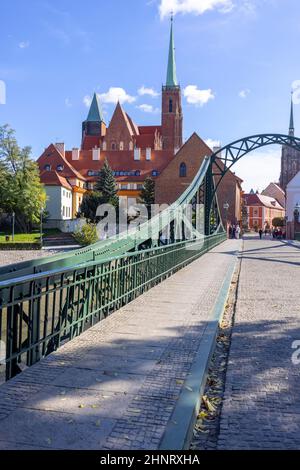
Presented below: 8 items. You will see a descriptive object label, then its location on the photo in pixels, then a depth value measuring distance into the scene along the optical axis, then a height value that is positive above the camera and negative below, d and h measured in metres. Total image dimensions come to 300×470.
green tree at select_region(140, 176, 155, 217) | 63.97 +4.34
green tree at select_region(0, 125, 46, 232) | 58.12 +4.80
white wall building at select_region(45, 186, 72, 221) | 66.88 +2.95
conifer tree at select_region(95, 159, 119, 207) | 59.84 +4.85
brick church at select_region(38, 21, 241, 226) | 62.88 +10.93
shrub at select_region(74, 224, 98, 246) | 43.06 -1.12
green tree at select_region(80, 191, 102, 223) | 56.28 +2.21
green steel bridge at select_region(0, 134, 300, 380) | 4.36 -0.81
